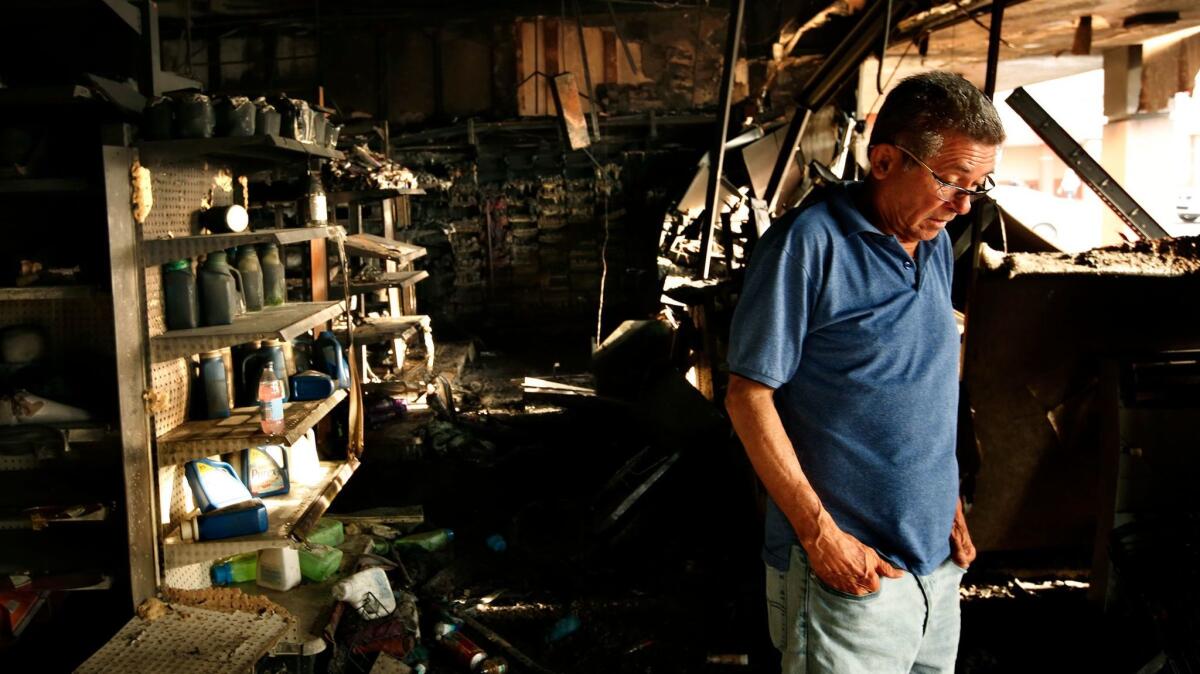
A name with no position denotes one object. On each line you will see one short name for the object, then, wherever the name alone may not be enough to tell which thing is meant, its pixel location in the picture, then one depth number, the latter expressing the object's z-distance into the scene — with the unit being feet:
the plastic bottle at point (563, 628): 12.26
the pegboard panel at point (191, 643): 8.90
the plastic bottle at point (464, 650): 11.17
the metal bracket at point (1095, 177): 15.26
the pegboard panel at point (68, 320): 10.82
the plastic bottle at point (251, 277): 12.25
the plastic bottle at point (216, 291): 10.68
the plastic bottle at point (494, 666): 11.08
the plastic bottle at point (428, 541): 14.66
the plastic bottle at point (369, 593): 11.42
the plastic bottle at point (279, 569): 11.53
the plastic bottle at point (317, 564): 11.95
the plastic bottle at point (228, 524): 10.28
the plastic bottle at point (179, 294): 10.23
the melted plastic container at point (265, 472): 11.99
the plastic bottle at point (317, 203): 16.10
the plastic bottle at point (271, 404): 10.61
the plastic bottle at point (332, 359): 13.83
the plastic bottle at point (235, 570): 11.67
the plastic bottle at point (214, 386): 11.21
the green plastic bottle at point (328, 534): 13.28
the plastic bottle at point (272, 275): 13.01
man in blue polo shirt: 5.69
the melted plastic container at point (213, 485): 10.80
